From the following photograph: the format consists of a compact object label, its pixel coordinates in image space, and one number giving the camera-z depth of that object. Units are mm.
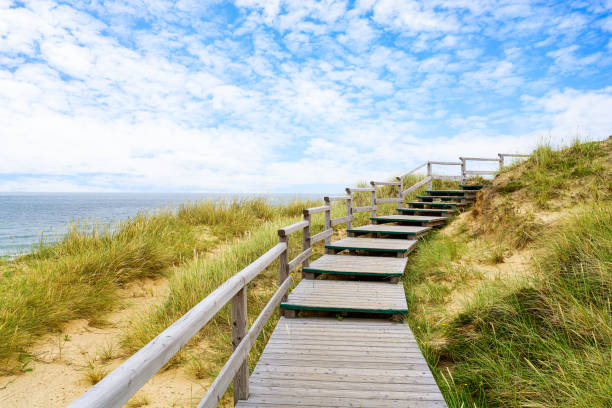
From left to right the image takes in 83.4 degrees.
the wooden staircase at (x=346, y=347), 2959
